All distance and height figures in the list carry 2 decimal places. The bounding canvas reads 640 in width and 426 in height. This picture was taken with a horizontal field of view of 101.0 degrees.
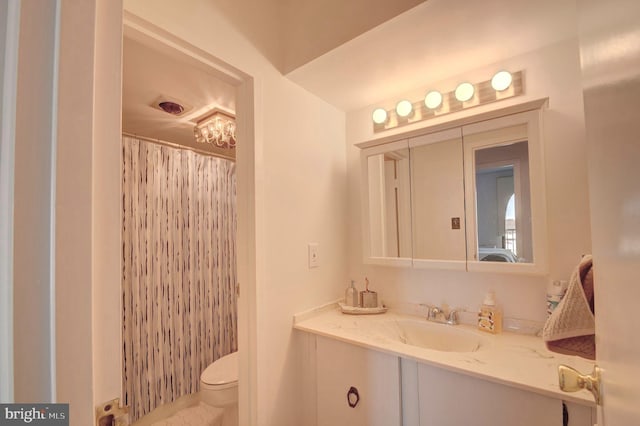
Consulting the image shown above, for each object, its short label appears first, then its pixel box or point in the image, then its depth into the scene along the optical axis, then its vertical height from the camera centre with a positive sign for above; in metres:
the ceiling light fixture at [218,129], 1.89 +0.69
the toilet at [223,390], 1.57 -0.99
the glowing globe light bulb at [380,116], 1.55 +0.62
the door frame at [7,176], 0.29 +0.06
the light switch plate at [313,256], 1.45 -0.19
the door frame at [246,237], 1.15 -0.06
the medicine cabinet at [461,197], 1.11 +0.10
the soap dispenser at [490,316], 1.17 -0.44
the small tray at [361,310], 1.46 -0.50
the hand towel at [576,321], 0.65 -0.28
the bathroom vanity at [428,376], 0.79 -0.56
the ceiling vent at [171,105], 1.71 +0.81
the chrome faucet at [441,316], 1.30 -0.49
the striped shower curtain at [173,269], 1.78 -0.35
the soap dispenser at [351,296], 1.56 -0.45
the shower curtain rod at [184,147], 1.88 +0.63
